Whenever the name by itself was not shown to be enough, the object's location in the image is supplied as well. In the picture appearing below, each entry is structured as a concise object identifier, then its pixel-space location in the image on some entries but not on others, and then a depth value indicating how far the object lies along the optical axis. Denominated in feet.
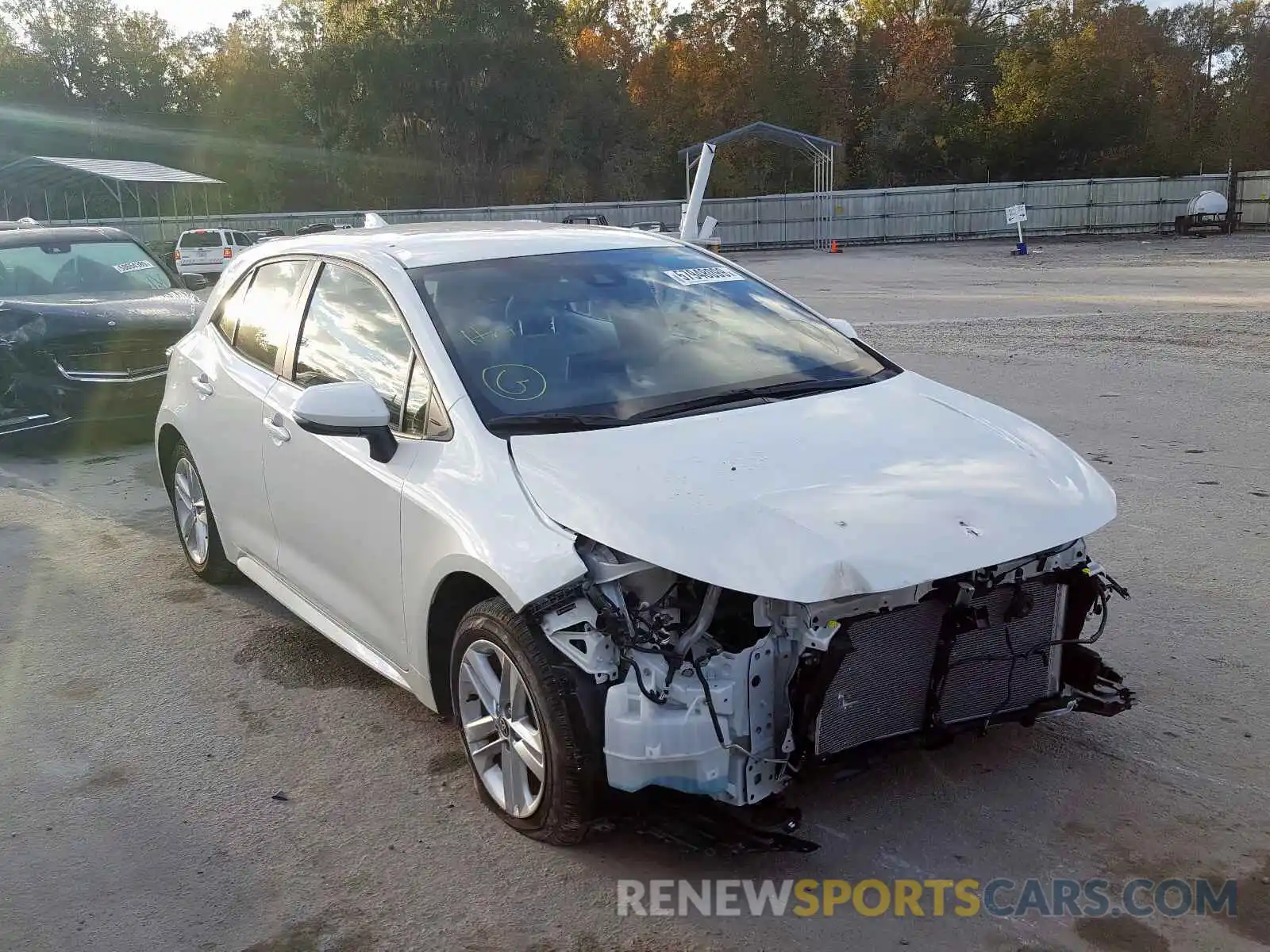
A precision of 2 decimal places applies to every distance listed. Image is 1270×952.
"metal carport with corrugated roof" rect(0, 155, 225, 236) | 96.07
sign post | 98.22
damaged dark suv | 30.89
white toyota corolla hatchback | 10.14
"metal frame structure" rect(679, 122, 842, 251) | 120.16
